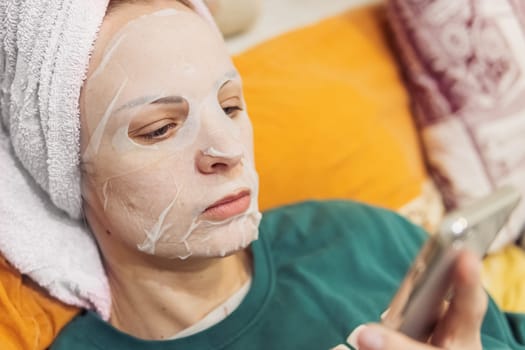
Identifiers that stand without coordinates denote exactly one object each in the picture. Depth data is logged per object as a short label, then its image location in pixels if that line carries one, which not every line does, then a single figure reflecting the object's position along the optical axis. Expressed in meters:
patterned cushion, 1.11
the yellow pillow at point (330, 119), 1.05
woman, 0.84
